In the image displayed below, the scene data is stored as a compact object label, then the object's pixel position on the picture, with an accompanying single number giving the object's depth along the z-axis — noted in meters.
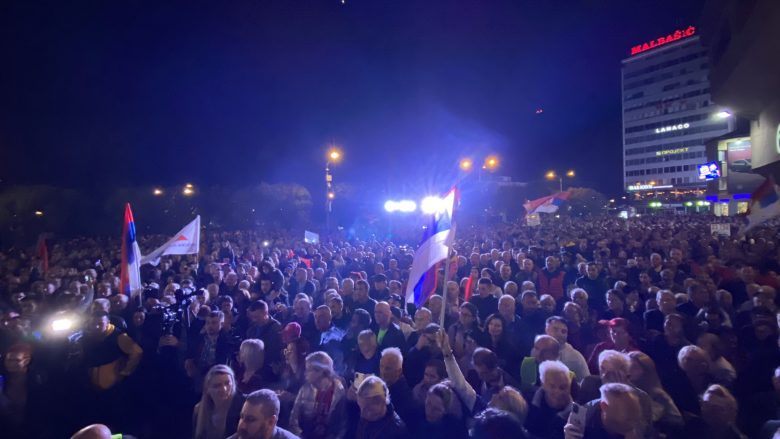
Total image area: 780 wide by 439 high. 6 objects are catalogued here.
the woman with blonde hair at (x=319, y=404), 4.02
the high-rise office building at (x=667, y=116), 98.62
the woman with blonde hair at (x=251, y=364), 4.96
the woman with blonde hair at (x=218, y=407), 3.90
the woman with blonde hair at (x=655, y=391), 3.67
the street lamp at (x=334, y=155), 18.06
